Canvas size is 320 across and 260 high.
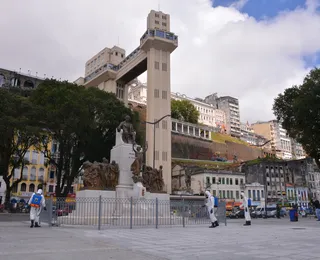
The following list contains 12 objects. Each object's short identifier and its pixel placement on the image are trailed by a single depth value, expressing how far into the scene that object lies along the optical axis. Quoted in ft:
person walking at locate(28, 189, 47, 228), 45.56
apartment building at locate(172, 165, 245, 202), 189.06
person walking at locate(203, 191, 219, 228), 49.19
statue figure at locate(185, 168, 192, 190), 187.62
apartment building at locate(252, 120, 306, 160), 518.74
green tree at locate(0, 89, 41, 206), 91.61
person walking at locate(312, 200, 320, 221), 72.08
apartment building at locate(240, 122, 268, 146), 492.95
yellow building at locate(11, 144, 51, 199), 174.75
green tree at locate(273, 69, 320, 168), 101.45
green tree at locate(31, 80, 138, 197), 100.42
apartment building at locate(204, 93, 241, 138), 488.02
